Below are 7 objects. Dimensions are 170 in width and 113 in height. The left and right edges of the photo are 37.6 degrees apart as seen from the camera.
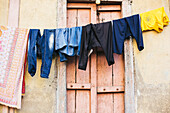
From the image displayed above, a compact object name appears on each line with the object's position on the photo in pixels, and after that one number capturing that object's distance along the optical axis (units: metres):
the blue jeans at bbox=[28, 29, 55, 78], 4.55
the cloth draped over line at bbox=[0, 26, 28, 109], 4.53
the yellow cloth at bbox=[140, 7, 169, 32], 4.66
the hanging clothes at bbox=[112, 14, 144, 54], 4.57
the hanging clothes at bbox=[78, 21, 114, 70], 4.44
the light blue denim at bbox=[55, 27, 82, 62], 4.57
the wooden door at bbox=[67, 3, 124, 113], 4.73
